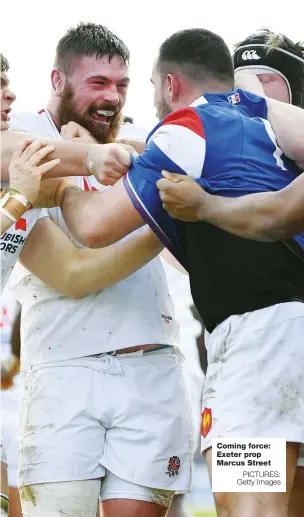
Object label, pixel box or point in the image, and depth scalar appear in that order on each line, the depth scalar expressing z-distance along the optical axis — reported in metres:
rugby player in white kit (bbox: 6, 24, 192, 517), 6.51
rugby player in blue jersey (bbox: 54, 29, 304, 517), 5.59
